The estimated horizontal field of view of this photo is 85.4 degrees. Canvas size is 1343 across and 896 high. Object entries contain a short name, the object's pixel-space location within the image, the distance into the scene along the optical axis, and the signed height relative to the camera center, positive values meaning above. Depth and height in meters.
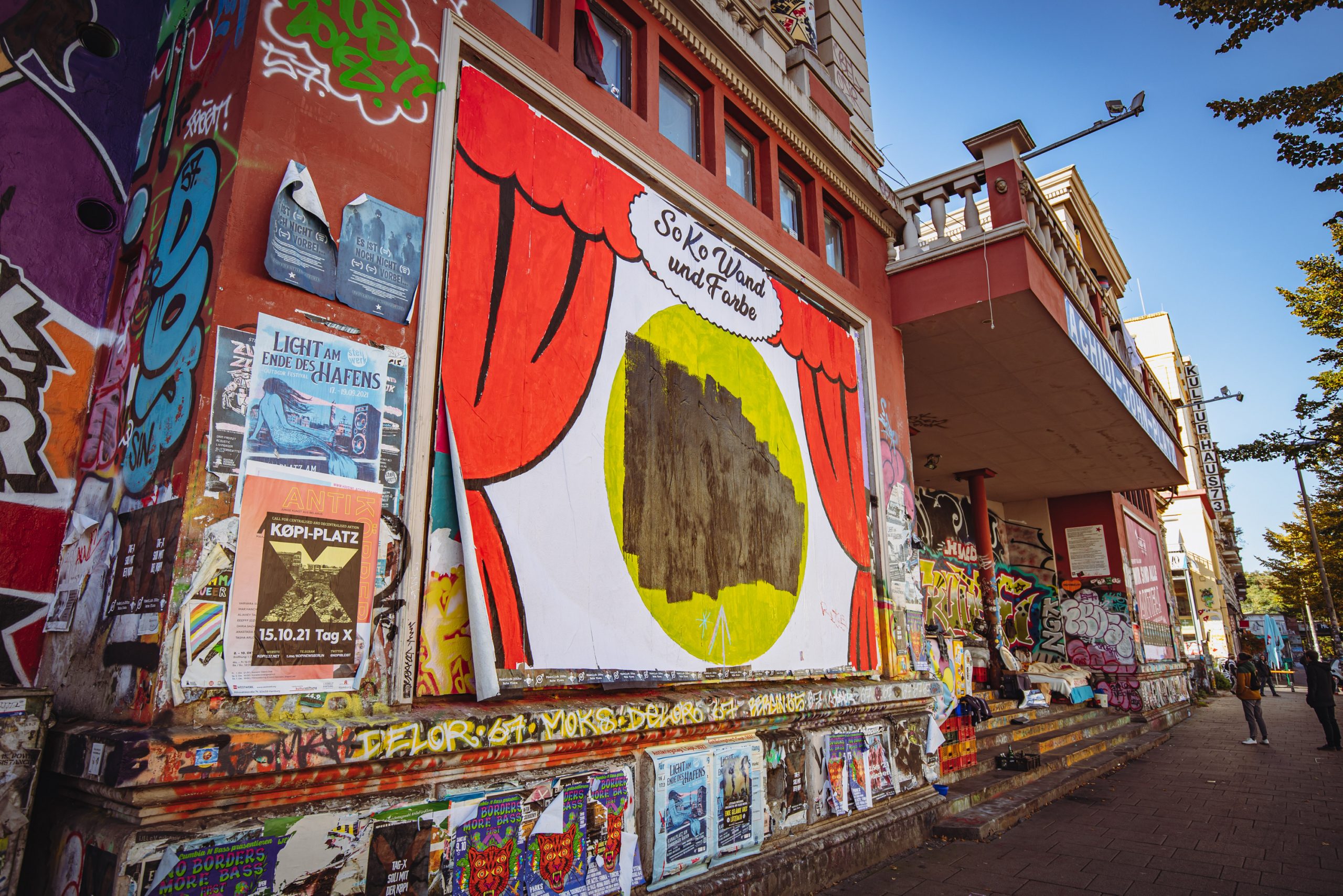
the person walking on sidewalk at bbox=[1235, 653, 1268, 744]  11.86 -1.13
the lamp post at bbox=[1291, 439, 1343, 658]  25.44 +1.48
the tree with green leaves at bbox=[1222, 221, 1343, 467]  15.41 +5.50
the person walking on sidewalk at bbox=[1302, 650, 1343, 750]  11.91 -1.26
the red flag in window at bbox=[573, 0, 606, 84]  5.13 +4.08
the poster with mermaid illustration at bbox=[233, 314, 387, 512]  3.02 +0.97
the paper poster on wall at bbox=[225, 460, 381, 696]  2.81 +0.19
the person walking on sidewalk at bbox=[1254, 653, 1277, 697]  24.36 -1.80
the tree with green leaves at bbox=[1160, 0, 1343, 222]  6.04 +4.38
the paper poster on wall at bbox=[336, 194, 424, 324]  3.39 +1.73
